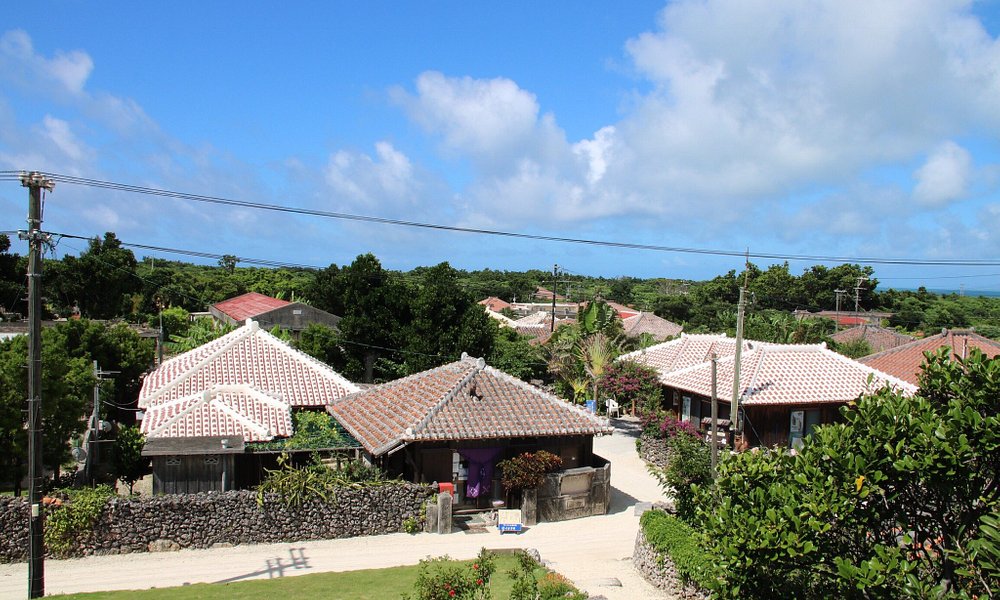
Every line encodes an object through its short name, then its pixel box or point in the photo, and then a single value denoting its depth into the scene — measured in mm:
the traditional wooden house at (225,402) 18016
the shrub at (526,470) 18703
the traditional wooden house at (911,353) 36159
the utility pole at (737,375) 24066
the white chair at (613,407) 33609
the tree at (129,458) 20344
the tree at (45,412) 16359
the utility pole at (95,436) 20703
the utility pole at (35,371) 13016
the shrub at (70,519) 15477
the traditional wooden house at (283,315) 50844
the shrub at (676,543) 13383
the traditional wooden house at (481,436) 18906
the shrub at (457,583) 10391
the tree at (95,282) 62125
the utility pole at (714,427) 18422
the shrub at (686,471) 16016
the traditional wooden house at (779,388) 27438
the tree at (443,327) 37500
